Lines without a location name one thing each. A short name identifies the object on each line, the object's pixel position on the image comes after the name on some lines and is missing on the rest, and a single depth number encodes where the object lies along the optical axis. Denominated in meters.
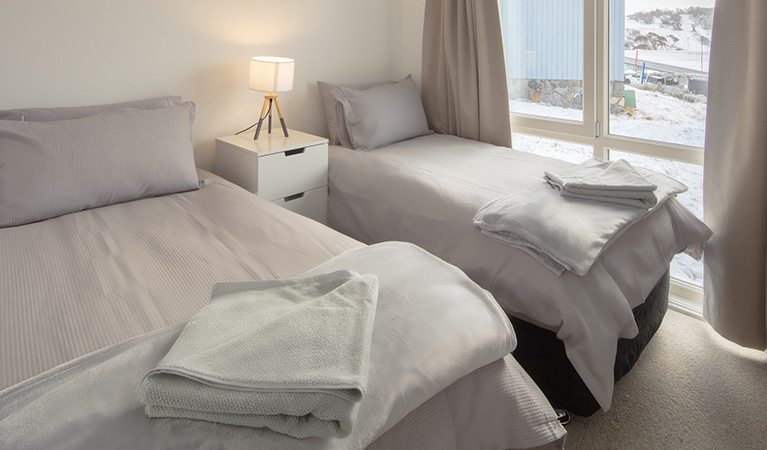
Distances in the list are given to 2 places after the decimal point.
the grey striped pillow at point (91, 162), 1.89
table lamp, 2.65
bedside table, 2.60
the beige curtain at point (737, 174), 2.06
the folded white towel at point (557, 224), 1.72
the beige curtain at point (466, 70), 3.01
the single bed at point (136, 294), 0.91
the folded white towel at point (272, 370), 0.90
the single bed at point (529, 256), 1.70
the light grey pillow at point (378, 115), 2.98
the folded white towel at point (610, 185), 1.94
